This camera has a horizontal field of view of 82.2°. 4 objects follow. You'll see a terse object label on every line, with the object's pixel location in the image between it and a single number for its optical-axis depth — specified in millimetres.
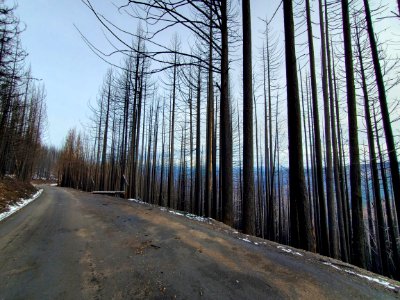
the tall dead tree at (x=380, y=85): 8375
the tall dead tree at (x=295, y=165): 4629
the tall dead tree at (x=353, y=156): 7387
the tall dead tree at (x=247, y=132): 5777
